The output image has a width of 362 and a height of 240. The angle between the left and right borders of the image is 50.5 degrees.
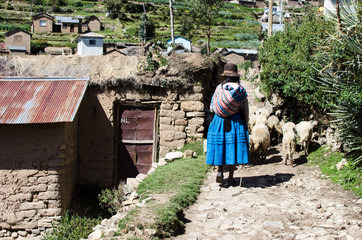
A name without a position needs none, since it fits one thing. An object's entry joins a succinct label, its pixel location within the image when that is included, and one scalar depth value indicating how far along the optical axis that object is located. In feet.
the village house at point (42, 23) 206.74
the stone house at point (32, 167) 27.22
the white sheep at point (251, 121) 36.37
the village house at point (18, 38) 159.43
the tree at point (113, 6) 259.60
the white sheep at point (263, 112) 37.91
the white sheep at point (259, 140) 27.68
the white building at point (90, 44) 143.33
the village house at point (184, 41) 144.56
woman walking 20.70
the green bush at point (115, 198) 27.32
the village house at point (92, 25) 215.72
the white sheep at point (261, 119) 34.58
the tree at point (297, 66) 32.32
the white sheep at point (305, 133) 29.86
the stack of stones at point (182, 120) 32.60
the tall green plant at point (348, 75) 23.70
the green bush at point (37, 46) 158.09
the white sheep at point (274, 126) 36.11
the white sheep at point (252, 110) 41.09
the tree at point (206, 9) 112.68
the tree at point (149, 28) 193.08
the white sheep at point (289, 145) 28.04
